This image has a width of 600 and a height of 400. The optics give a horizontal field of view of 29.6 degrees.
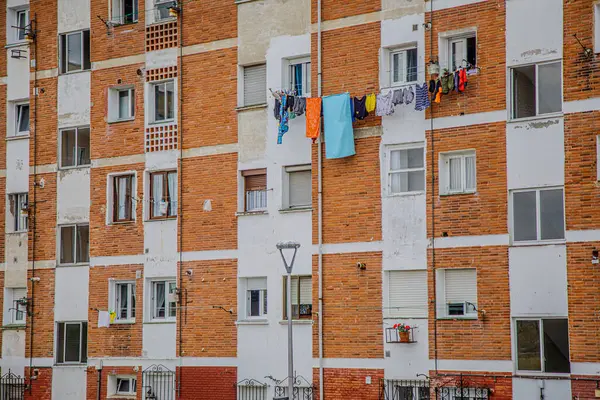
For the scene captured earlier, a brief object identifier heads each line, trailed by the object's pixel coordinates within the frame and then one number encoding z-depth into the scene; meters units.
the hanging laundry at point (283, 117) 33.41
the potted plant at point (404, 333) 30.66
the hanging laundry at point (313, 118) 32.78
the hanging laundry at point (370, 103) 31.72
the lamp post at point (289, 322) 28.91
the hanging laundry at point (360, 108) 31.92
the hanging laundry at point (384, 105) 31.36
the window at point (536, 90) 29.30
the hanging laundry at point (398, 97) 31.16
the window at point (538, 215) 28.94
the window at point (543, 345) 28.44
